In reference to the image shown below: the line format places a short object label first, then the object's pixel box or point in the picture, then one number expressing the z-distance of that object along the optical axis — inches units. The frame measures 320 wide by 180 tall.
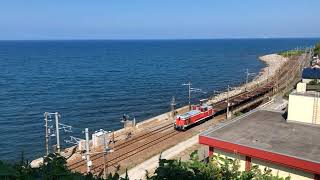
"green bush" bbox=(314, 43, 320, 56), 4721.0
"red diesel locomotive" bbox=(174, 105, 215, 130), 1779.0
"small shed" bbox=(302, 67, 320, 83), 2042.7
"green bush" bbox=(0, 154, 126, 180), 196.8
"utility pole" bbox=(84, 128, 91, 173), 1048.4
